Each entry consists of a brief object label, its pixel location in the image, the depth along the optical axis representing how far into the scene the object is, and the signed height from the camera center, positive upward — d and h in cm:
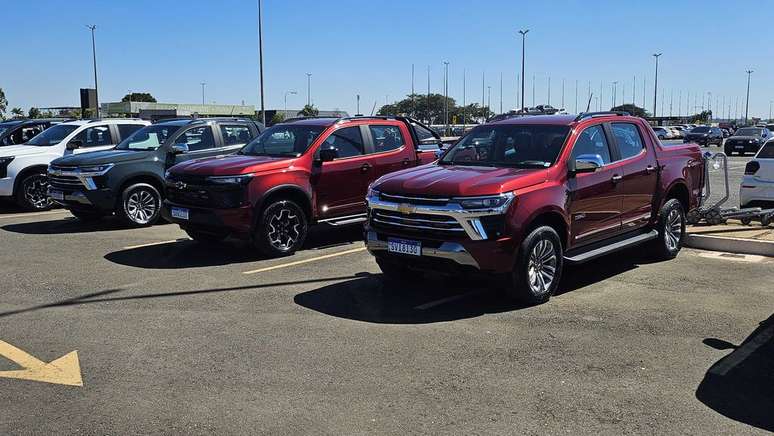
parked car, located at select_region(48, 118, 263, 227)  1172 -76
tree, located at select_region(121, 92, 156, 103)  12175 +415
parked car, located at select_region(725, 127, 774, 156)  3531 -116
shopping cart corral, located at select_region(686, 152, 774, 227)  1059 -144
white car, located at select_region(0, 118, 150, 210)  1399 -58
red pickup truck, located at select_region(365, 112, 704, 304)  650 -82
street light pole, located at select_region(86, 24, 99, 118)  5265 +419
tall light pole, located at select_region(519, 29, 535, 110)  5390 +332
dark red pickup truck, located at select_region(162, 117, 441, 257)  898 -80
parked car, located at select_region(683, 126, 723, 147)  5012 -123
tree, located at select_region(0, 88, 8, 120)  6041 +173
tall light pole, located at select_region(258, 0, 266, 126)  3525 +404
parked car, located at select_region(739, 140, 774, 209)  1148 -102
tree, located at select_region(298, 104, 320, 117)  6500 +98
